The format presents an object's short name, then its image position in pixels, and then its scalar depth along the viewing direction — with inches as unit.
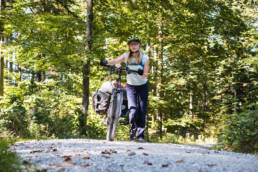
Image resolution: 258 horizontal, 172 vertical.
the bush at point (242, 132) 240.4
